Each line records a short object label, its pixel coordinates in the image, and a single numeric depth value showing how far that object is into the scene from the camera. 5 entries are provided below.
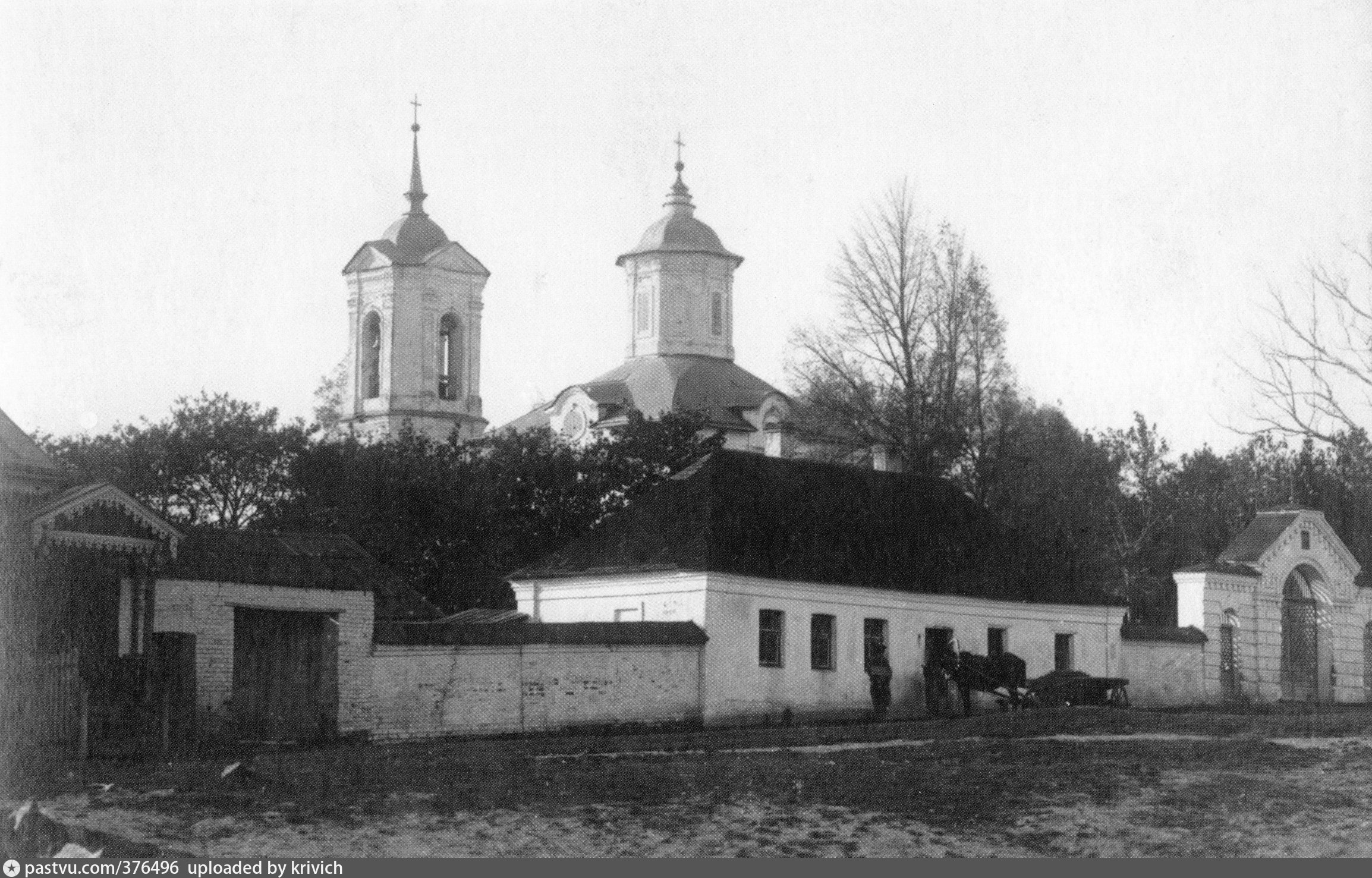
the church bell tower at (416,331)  65.38
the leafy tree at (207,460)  48.75
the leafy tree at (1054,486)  45.28
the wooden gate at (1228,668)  41.25
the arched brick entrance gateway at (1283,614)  41.28
